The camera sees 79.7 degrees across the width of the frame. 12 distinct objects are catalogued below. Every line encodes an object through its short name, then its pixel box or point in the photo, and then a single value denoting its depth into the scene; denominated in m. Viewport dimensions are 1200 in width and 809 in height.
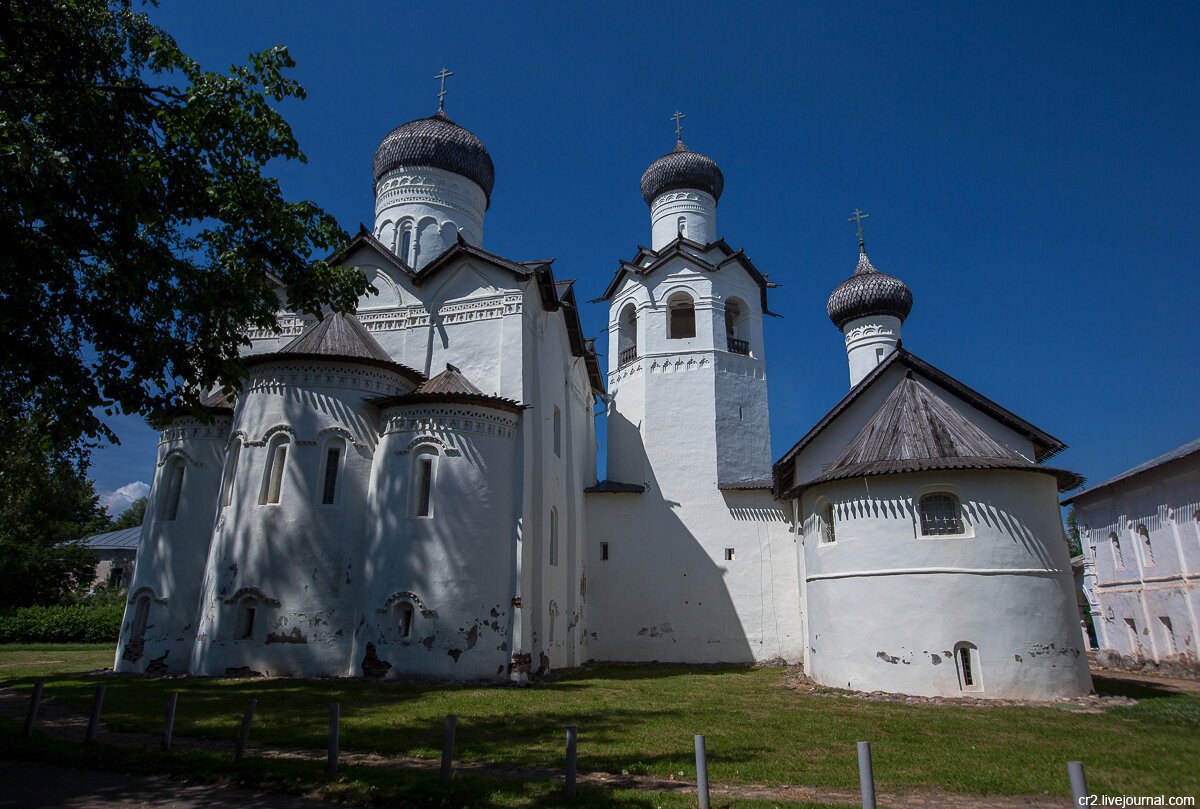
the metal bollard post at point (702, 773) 5.73
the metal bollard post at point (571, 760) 6.11
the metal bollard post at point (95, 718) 7.94
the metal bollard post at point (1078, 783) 4.26
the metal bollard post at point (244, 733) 7.22
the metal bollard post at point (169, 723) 7.71
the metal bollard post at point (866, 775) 5.04
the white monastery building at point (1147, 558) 16.50
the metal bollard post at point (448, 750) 6.36
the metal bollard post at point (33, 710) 8.35
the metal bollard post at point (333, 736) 6.82
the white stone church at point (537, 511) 12.61
